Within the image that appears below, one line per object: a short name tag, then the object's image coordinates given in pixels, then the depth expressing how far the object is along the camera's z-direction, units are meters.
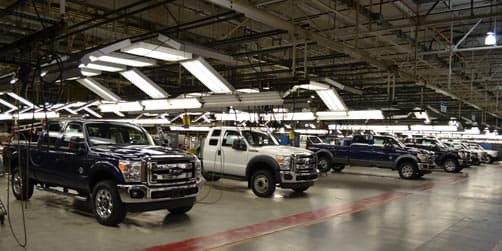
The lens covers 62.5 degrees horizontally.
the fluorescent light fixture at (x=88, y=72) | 8.18
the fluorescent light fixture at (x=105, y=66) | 8.02
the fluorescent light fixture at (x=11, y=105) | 14.33
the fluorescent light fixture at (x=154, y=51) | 7.01
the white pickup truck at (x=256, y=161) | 10.84
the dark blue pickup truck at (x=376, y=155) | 17.08
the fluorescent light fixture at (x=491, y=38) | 9.56
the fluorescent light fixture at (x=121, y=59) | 7.28
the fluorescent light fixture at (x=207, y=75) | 8.65
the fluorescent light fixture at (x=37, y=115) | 14.13
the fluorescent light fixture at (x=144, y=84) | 10.20
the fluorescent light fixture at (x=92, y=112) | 13.35
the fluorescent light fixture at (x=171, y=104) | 10.27
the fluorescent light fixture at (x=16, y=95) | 10.58
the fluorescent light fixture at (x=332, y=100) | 11.13
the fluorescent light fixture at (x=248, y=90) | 9.73
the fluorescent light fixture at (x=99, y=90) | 11.57
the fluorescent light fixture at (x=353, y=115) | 11.82
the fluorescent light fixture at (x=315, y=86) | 9.00
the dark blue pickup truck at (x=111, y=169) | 7.05
